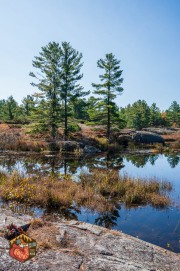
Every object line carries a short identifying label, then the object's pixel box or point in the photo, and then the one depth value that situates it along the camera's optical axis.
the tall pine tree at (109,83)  27.55
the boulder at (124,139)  30.36
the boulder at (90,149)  24.22
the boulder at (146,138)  32.79
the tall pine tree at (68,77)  25.85
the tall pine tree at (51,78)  25.31
